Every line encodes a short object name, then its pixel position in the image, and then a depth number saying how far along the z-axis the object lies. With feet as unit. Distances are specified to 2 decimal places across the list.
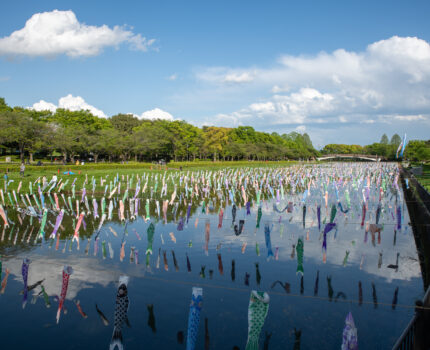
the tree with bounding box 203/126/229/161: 294.66
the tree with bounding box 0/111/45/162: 143.08
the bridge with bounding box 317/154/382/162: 465.14
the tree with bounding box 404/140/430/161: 230.27
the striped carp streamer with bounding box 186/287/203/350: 18.86
